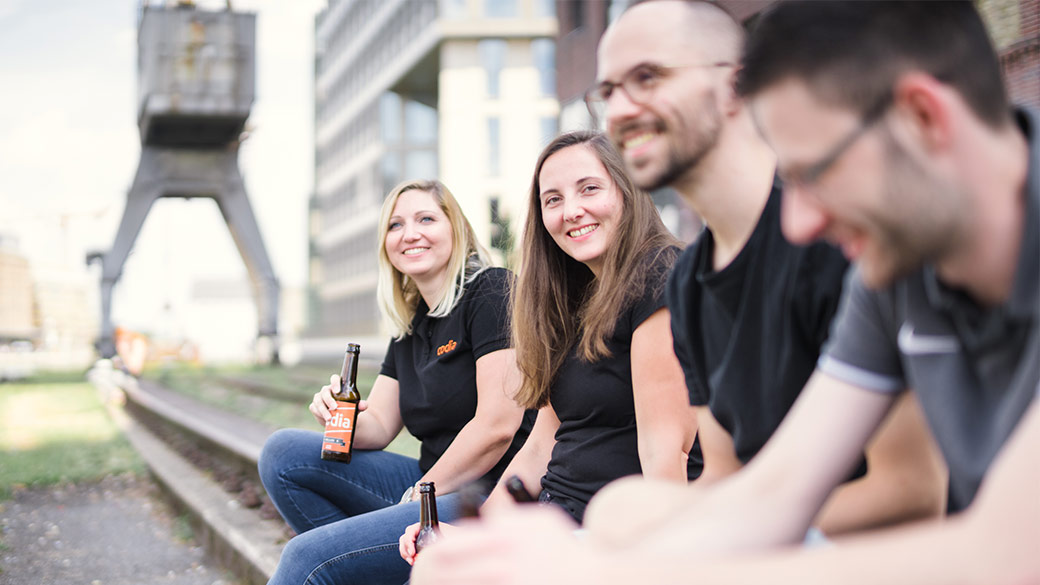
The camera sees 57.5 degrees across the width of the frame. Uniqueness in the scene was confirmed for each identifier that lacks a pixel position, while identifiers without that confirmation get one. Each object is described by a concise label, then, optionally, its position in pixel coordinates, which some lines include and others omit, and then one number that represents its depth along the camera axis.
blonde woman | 3.26
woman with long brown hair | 2.51
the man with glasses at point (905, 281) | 0.97
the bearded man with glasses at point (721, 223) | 1.72
